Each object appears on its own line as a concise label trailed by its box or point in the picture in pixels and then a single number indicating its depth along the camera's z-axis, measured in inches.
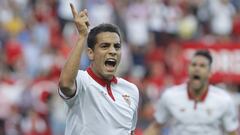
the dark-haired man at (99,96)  593.0
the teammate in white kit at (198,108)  836.6
